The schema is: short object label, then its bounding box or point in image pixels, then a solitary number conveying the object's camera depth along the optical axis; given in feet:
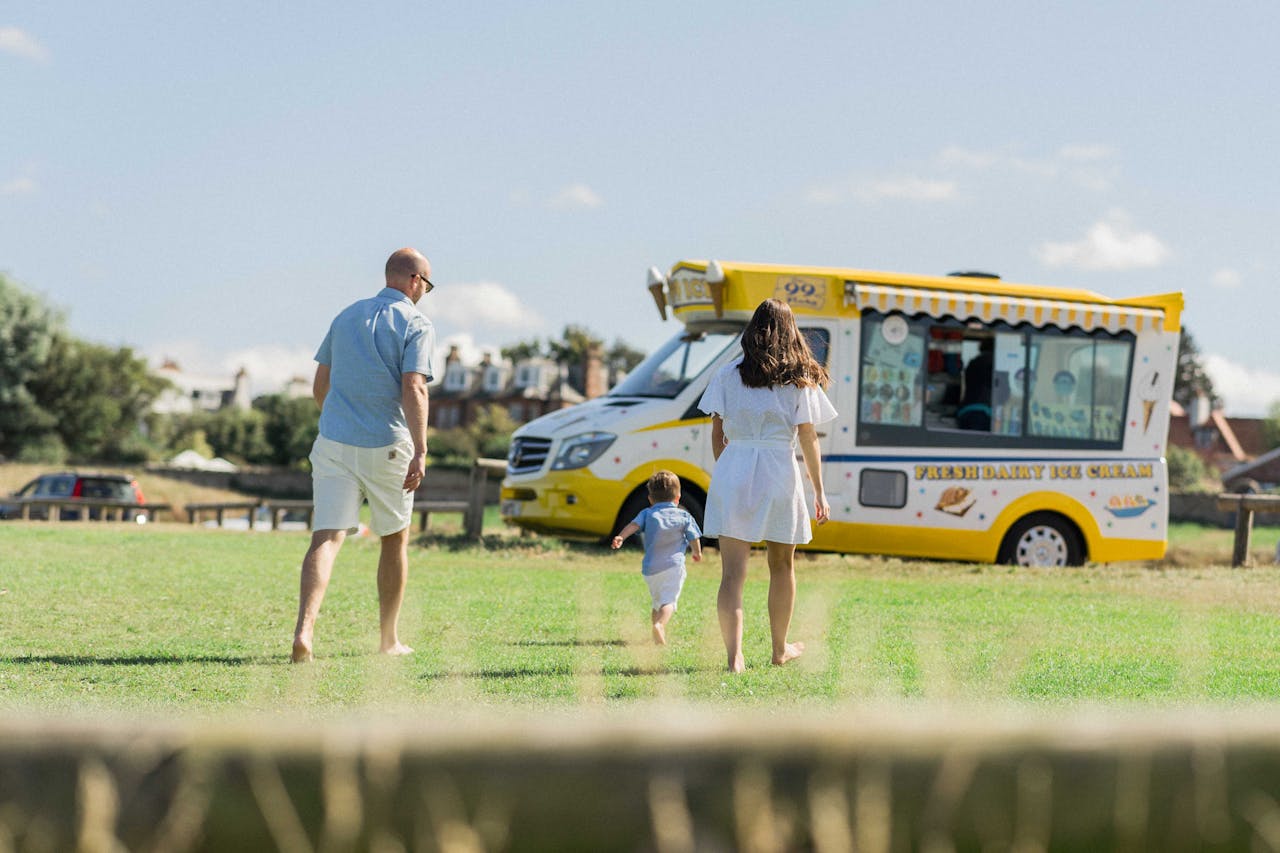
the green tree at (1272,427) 338.13
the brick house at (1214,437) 335.26
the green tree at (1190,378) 348.59
